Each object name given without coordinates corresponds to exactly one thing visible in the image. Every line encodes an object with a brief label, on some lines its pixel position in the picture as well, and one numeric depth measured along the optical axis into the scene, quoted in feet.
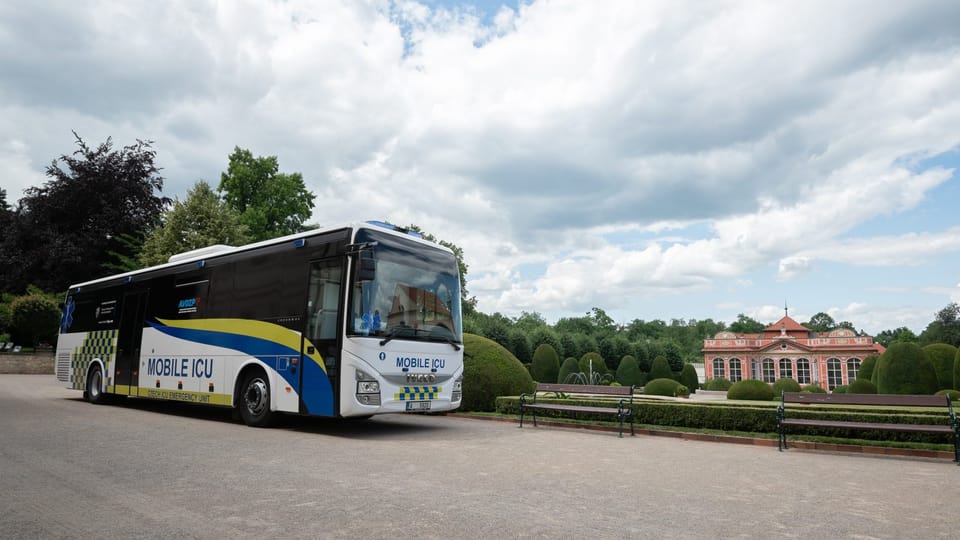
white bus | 34.01
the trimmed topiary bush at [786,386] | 134.47
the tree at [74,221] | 117.70
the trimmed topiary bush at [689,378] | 159.58
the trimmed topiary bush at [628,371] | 147.74
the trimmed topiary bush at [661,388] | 120.98
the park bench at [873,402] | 30.94
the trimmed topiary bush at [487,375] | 53.21
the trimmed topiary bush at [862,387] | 102.47
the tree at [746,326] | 394.32
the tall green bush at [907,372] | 80.48
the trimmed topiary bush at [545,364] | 128.98
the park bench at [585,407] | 40.01
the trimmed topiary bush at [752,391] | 104.22
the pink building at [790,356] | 198.18
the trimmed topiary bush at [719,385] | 175.10
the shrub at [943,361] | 94.89
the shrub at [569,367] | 136.67
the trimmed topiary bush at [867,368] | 118.01
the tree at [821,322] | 406.21
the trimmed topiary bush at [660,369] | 156.46
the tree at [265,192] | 139.74
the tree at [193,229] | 109.91
